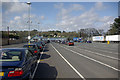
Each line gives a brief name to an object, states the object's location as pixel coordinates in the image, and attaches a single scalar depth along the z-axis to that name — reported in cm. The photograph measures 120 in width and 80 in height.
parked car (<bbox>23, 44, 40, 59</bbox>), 770
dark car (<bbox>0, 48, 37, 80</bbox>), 288
